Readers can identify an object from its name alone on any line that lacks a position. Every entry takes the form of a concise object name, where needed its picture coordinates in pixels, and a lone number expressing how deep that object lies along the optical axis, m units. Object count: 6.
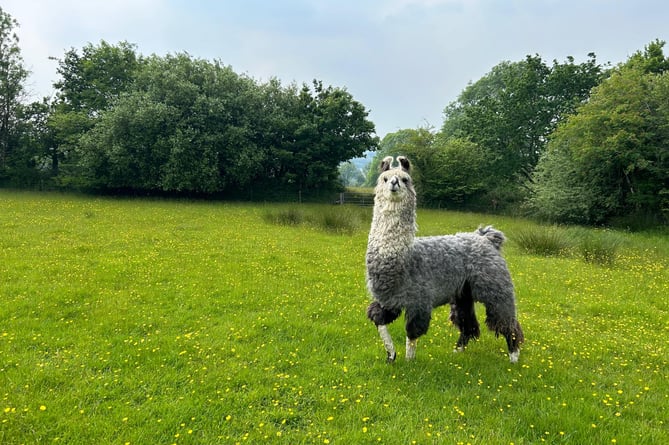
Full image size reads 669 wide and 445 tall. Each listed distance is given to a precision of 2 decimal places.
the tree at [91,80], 34.47
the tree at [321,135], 35.59
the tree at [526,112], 36.19
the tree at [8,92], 31.75
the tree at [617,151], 20.80
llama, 4.97
